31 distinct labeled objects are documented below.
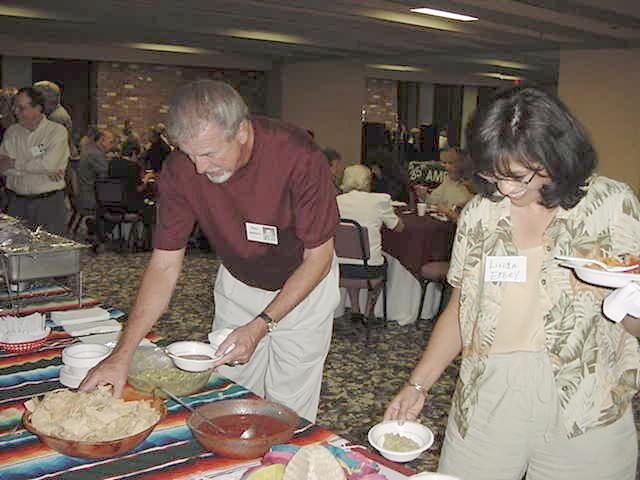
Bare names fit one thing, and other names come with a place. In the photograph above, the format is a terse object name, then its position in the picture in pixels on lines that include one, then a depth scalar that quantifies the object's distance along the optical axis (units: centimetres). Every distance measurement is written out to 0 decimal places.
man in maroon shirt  161
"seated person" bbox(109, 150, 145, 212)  636
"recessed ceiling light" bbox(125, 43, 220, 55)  957
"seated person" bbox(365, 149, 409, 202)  563
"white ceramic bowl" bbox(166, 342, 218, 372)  143
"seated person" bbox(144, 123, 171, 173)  752
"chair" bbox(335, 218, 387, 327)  409
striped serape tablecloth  117
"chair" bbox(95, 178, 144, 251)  628
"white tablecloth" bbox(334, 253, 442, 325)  464
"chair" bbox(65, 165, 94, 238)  707
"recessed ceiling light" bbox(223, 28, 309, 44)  785
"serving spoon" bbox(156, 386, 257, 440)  124
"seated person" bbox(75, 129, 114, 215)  691
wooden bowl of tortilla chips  116
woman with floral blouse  121
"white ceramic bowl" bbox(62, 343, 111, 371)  153
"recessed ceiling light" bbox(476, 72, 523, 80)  1441
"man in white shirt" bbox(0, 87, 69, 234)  446
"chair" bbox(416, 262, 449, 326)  436
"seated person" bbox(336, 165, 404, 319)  419
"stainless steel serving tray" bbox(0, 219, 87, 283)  227
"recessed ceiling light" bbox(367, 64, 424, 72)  1327
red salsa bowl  119
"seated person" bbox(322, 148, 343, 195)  548
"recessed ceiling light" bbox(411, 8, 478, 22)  583
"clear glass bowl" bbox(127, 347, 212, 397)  145
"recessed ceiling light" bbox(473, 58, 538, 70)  1150
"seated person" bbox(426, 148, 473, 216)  529
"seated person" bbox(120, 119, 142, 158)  802
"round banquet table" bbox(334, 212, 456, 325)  450
